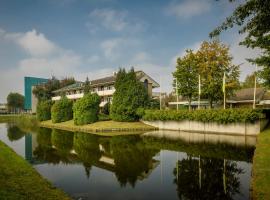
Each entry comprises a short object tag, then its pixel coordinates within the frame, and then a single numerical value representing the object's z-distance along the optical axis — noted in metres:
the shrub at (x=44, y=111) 61.65
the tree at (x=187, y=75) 40.94
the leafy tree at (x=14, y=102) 130.25
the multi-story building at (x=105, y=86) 56.13
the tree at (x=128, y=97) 42.66
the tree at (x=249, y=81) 79.38
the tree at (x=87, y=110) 44.31
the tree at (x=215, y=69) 37.72
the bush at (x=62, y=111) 53.45
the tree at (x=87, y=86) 57.62
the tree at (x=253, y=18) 8.11
